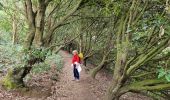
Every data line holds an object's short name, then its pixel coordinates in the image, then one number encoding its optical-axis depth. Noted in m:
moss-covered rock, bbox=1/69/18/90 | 5.80
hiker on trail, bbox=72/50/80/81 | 7.64
